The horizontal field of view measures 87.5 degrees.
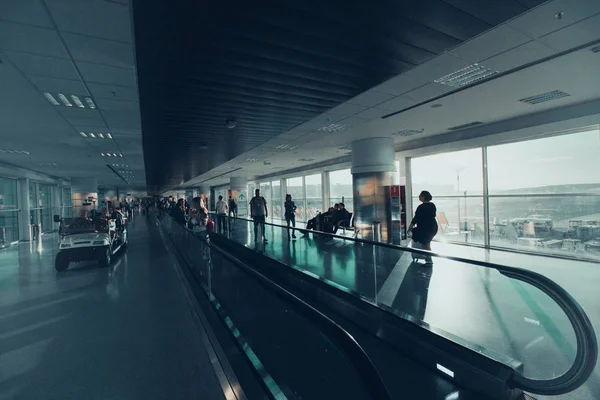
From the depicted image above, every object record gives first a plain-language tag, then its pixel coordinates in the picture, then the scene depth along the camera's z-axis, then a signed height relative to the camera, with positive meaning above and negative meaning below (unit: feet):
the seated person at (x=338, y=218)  34.86 -2.65
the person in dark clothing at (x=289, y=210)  44.42 -1.96
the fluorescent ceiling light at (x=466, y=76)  16.67 +6.34
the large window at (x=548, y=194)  28.14 -0.81
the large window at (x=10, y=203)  49.57 +1.01
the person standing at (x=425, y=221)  21.44 -2.11
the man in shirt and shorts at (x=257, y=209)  34.65 -1.23
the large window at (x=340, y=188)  63.57 +1.39
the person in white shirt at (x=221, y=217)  43.73 -2.46
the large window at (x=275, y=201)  94.89 -1.20
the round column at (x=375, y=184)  34.45 +0.99
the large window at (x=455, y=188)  36.29 +0.14
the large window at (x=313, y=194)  69.75 +0.36
